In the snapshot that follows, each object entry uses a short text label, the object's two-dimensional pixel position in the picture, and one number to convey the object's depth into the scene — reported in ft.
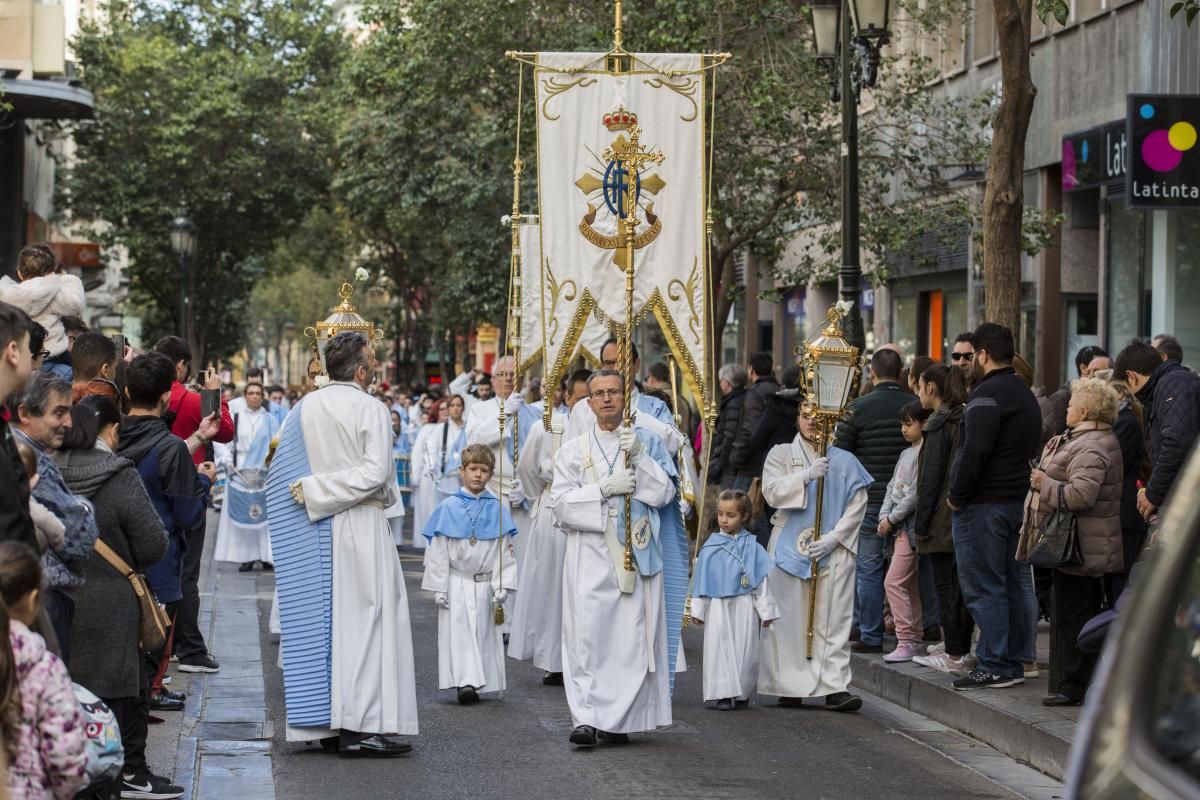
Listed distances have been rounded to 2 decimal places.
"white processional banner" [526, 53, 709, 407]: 43.11
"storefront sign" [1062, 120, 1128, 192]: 69.26
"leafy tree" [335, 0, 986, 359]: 74.02
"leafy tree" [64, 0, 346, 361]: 142.20
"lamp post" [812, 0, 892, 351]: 49.03
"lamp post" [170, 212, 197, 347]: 110.83
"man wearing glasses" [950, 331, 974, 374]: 42.57
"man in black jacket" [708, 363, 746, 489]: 54.49
